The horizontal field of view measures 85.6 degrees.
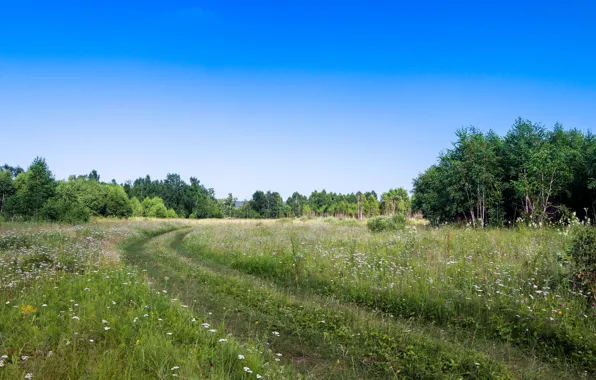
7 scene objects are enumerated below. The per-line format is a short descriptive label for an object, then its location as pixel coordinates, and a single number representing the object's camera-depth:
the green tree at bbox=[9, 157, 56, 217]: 41.16
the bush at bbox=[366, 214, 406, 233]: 24.55
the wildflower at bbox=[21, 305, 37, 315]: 5.24
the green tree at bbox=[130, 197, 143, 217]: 98.62
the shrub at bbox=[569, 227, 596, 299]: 6.77
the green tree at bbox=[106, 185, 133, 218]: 74.12
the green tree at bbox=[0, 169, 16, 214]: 73.76
